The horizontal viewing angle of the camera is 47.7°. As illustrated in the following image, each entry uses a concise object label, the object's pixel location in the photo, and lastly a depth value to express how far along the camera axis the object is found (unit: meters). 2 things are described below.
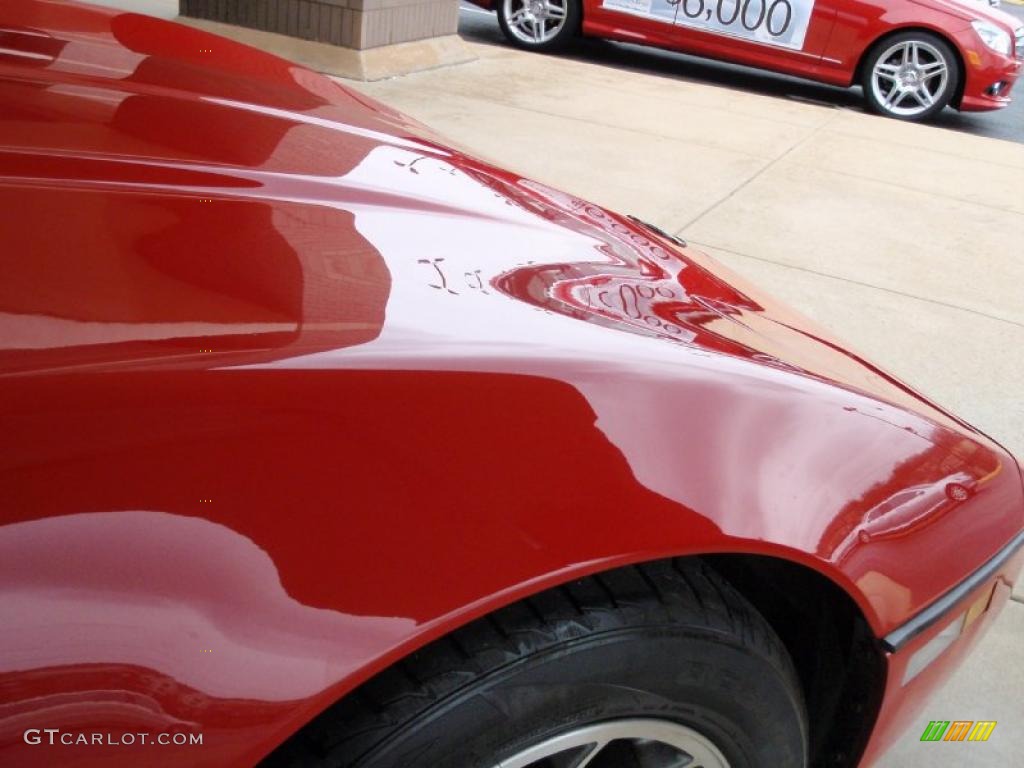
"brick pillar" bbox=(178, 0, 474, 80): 7.14
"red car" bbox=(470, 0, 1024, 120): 8.76
